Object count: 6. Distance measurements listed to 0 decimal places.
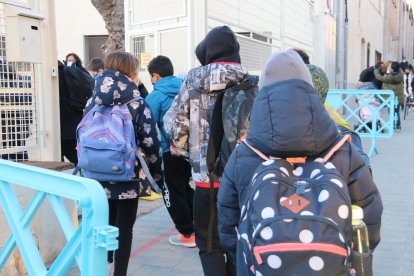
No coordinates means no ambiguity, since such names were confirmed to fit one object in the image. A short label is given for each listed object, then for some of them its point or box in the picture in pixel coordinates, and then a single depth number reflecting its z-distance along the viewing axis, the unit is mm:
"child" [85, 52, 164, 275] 3289
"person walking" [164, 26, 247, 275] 3193
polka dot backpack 1675
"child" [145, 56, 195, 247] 4488
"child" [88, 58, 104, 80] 7199
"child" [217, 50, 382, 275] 1871
